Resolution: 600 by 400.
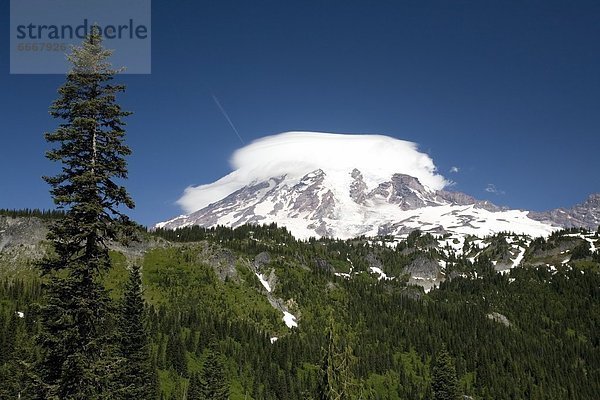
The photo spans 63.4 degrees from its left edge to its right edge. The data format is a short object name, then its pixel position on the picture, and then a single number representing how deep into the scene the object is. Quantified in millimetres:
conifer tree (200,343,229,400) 75325
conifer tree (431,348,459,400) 76500
